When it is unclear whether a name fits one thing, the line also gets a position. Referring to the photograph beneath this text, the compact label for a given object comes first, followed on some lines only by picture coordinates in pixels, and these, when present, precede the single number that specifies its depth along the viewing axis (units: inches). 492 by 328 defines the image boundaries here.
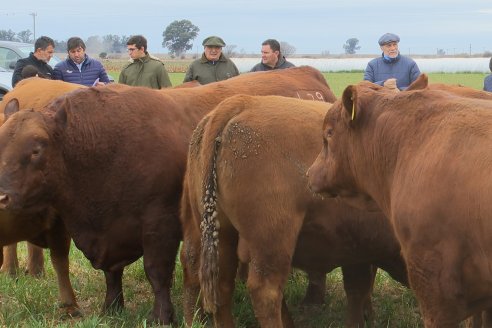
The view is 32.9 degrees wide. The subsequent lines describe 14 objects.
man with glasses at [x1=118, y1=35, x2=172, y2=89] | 418.0
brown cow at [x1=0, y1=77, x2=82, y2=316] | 249.3
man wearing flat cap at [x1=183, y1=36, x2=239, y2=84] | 411.2
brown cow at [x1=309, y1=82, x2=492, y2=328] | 154.6
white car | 794.8
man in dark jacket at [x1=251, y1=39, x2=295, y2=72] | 405.7
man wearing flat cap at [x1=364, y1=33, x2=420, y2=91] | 378.9
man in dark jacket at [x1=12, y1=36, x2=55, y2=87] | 417.7
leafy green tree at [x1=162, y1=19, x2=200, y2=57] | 5374.0
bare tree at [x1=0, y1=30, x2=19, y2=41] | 4675.2
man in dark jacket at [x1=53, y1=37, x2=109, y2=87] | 407.2
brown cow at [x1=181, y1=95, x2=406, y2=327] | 205.5
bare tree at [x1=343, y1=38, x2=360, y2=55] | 6648.6
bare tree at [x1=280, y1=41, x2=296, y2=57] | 4605.8
